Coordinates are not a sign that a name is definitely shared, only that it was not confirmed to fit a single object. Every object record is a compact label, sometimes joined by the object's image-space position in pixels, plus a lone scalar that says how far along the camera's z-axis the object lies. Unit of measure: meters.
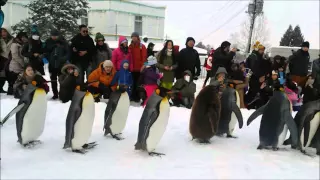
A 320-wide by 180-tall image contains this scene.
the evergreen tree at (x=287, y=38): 35.76
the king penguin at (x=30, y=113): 3.29
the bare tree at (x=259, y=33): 29.89
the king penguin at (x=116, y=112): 3.71
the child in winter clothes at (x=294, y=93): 6.13
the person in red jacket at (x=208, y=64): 7.87
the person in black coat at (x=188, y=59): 6.16
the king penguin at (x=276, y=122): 3.52
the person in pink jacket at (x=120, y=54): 5.95
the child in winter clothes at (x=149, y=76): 5.84
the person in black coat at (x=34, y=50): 6.18
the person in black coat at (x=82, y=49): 6.07
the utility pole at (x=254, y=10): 21.14
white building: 23.48
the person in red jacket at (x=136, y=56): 6.15
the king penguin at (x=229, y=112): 3.94
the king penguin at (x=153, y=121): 3.22
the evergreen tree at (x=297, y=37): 34.59
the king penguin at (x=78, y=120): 3.23
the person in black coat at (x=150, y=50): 8.06
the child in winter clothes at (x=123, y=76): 5.43
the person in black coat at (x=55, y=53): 6.07
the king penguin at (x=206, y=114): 3.67
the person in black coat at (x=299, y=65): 7.01
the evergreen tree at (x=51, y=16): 14.41
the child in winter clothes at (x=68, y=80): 5.48
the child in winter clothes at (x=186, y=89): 5.93
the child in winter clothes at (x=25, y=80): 3.37
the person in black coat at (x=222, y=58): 6.08
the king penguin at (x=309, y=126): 3.44
